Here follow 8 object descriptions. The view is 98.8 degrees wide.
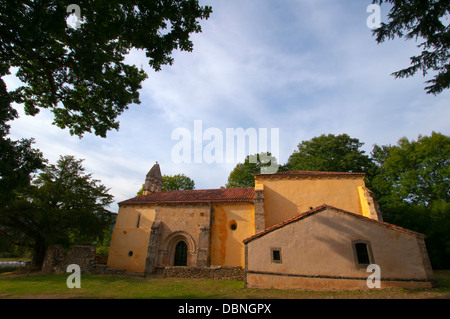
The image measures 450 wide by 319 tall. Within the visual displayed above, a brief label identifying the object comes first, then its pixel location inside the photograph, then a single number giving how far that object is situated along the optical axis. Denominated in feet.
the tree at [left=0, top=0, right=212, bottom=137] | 19.67
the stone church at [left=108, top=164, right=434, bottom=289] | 30.58
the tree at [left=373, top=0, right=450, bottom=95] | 20.81
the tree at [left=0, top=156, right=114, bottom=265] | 54.44
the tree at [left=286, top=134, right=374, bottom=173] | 80.84
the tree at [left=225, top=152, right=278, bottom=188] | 96.90
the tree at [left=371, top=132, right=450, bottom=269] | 56.85
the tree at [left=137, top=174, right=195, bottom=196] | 113.58
